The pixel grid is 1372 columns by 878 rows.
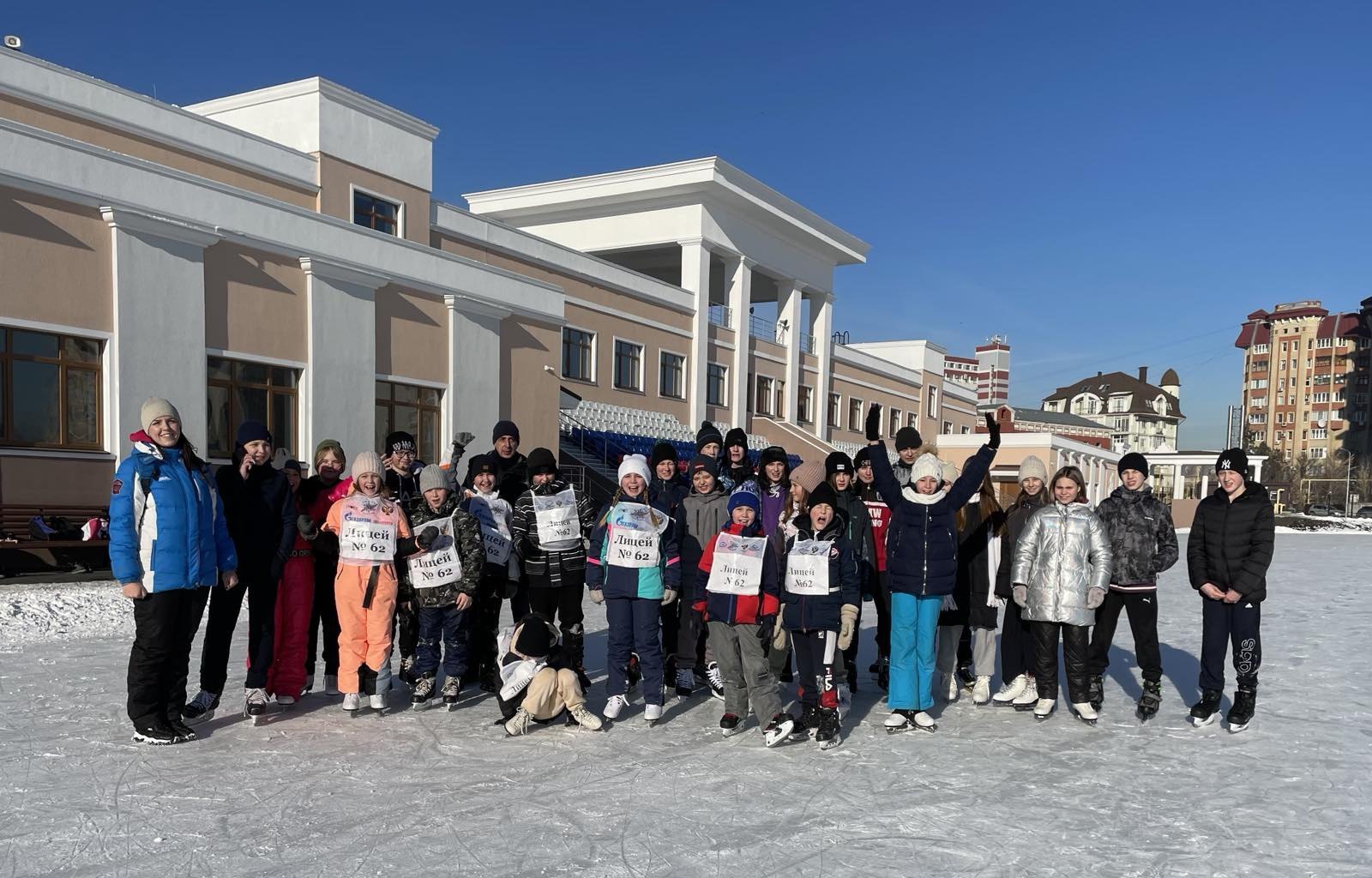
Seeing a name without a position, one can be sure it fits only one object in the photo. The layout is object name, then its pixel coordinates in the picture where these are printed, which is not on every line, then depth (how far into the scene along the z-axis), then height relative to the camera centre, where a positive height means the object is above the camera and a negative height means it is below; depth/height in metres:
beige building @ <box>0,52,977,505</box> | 12.70 +2.04
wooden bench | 11.92 -2.13
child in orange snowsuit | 5.86 -1.15
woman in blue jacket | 5.05 -0.90
